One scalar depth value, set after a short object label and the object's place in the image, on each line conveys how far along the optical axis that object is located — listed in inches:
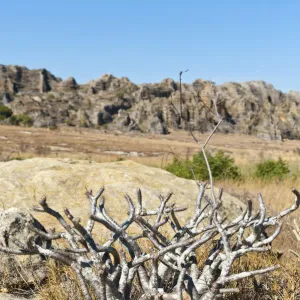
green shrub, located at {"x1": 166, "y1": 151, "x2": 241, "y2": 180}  495.2
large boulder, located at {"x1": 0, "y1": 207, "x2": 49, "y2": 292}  153.5
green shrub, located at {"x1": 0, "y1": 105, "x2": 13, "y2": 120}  3631.4
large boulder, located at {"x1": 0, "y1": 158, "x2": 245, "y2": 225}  227.3
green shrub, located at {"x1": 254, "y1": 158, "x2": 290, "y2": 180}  572.7
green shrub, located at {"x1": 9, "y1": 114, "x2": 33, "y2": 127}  3105.6
